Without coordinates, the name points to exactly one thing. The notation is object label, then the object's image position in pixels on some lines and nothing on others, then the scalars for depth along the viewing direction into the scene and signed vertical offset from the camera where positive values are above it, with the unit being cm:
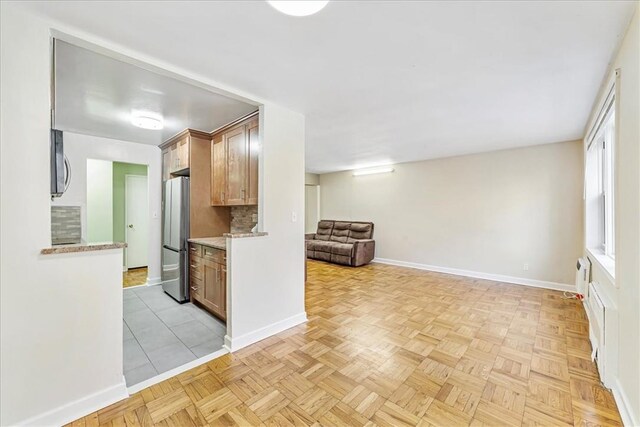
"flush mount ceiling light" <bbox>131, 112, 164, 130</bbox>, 296 +108
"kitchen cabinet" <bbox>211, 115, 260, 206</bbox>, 301 +62
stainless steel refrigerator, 357 -32
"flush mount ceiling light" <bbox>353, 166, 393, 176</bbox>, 616 +104
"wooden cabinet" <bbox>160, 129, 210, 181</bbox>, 365 +92
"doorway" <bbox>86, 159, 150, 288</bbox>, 512 +13
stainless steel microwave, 159 +31
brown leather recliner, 590 -66
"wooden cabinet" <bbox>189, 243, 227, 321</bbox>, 289 -75
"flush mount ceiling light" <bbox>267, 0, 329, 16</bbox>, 124 +98
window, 274 +33
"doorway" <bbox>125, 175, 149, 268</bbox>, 554 -8
